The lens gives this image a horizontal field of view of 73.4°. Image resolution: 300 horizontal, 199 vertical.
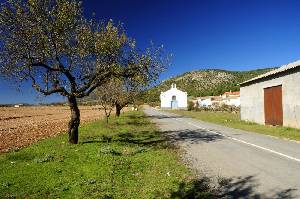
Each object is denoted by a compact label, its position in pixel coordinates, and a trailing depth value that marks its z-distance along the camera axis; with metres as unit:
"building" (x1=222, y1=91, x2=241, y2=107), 59.61
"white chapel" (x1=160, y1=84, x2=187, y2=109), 67.37
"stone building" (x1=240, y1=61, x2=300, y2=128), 15.66
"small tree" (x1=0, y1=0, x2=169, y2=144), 9.38
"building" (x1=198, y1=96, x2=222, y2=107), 71.60
